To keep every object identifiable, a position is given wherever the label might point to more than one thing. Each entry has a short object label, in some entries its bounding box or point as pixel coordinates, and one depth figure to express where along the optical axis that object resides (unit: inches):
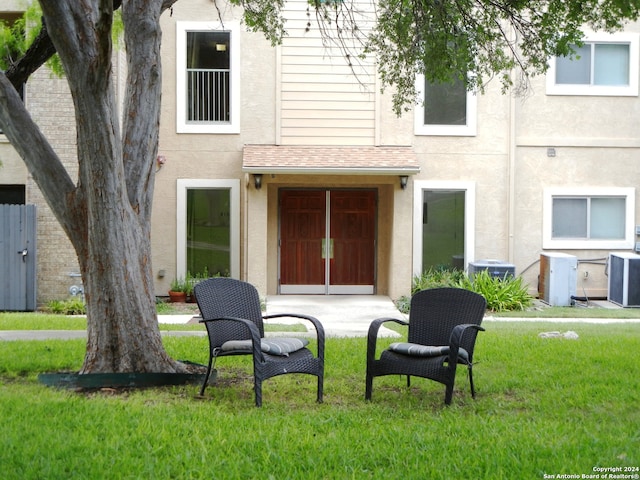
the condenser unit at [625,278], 672.4
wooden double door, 721.6
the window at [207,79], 688.4
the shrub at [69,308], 639.1
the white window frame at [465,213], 698.8
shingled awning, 654.5
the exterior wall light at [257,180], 663.1
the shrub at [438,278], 681.1
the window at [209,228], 693.3
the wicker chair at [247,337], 274.8
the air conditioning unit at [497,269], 671.1
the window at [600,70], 711.7
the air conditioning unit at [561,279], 676.1
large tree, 285.4
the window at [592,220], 713.6
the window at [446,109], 698.8
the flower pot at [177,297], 674.8
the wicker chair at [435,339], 276.7
